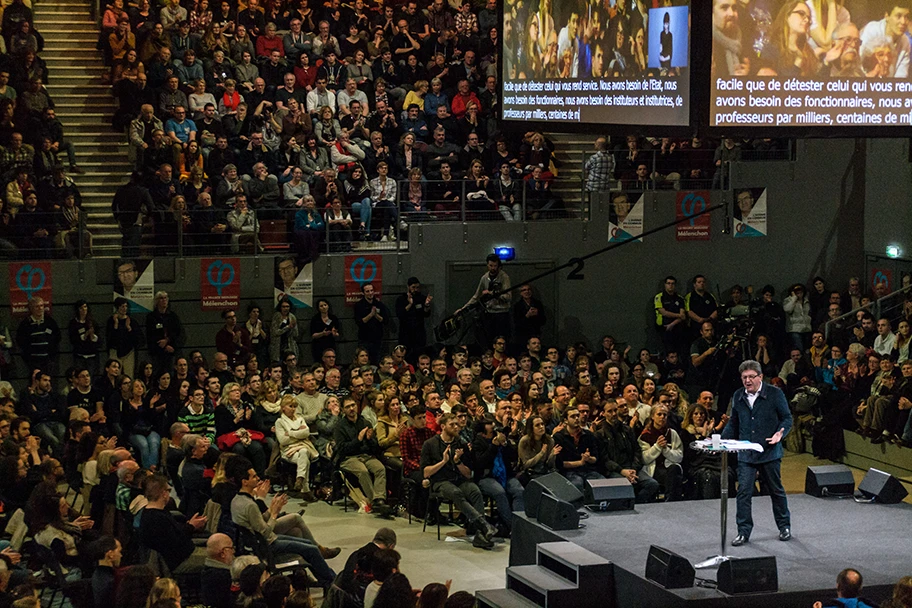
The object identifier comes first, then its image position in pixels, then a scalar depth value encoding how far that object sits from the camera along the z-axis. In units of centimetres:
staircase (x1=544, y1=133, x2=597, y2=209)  2081
